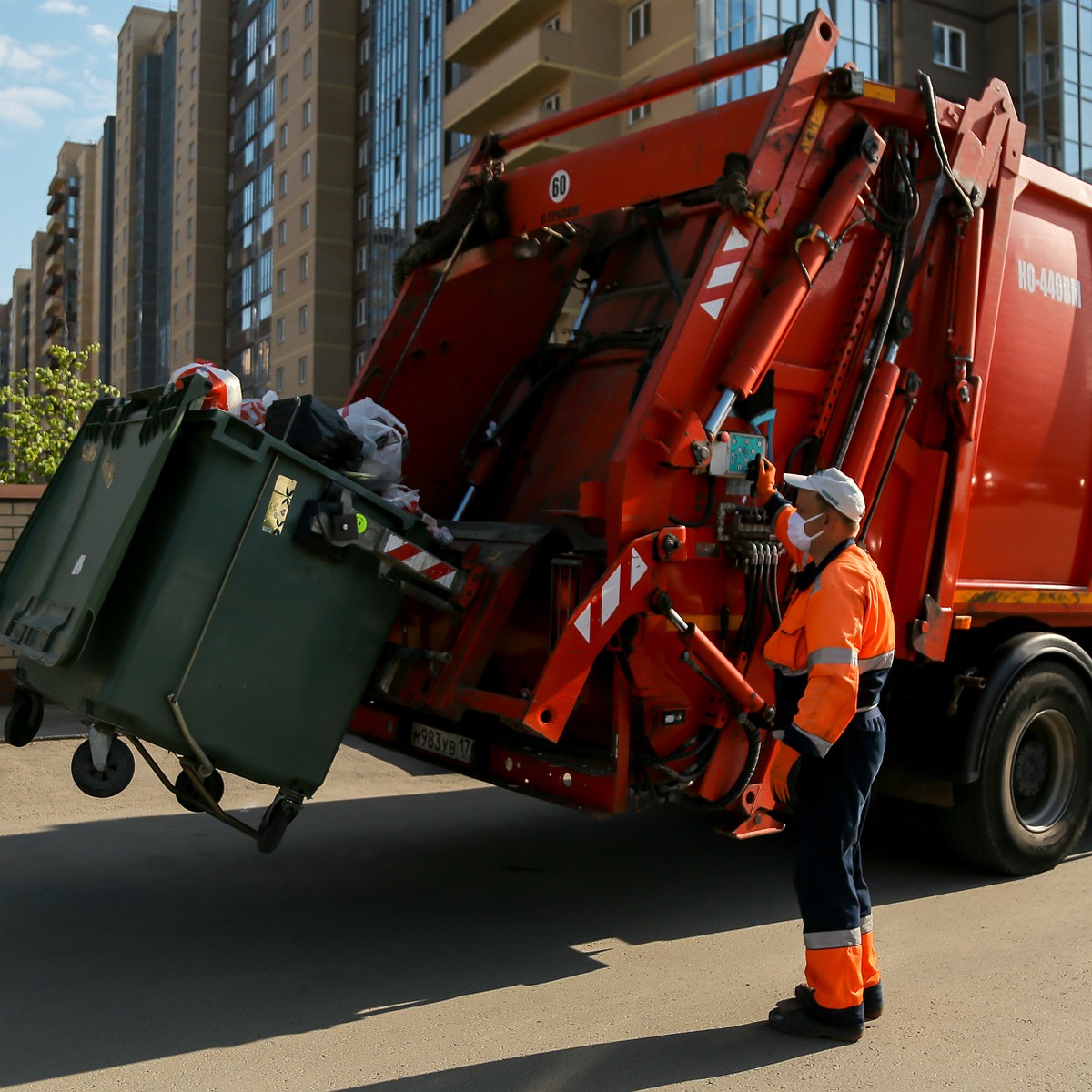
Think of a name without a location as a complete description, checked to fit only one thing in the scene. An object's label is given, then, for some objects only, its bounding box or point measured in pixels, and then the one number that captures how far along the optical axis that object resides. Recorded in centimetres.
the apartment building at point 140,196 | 6506
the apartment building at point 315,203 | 4366
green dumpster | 346
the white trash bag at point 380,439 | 441
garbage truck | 371
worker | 336
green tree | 1386
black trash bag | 393
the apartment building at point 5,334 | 12950
